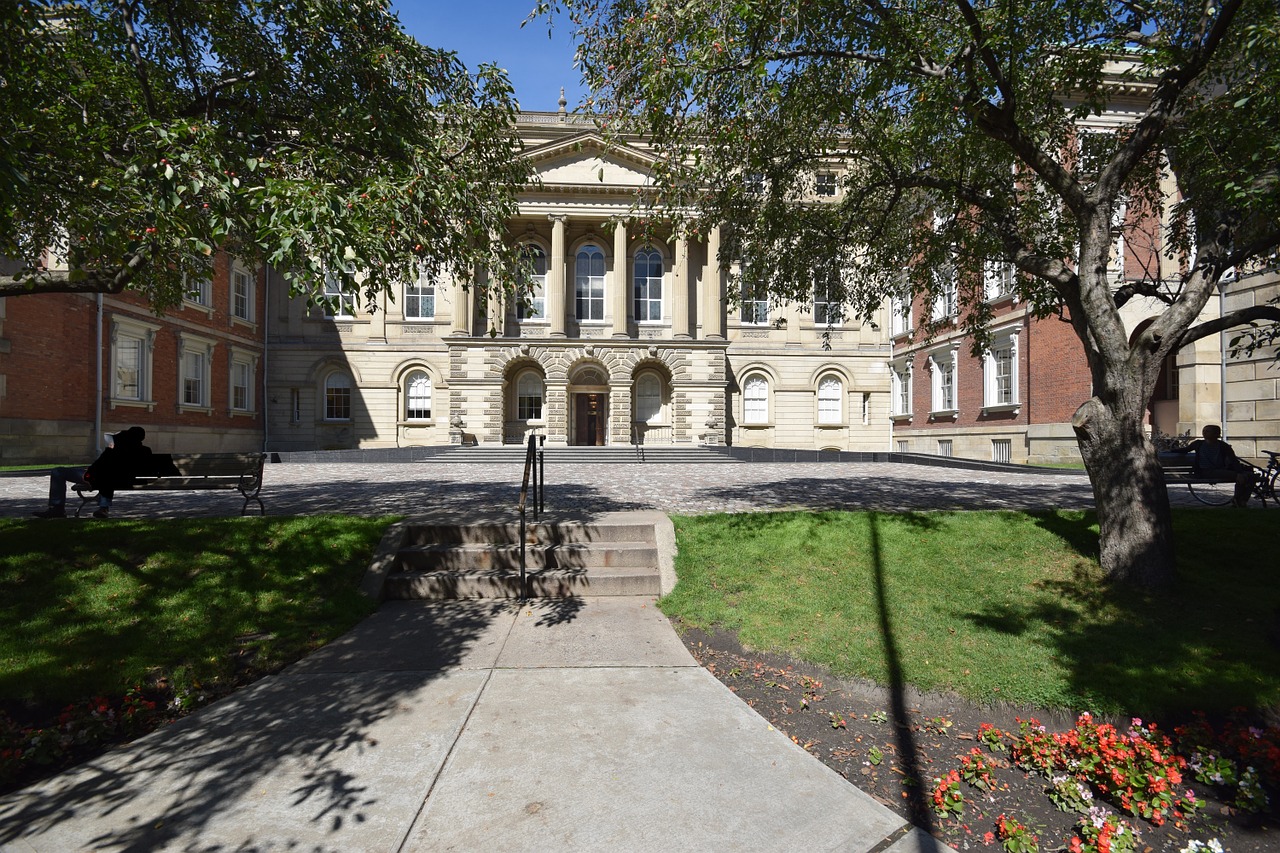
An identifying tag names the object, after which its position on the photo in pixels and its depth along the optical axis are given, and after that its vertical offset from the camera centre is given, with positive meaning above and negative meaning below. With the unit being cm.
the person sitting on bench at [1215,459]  949 -51
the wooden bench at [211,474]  839 -73
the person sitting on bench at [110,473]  766 -68
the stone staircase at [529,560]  643 -155
